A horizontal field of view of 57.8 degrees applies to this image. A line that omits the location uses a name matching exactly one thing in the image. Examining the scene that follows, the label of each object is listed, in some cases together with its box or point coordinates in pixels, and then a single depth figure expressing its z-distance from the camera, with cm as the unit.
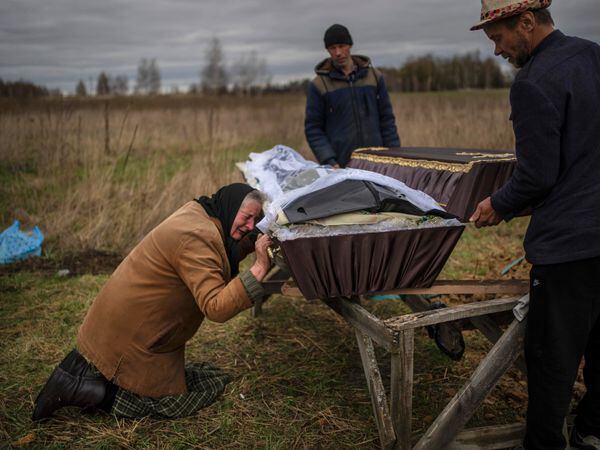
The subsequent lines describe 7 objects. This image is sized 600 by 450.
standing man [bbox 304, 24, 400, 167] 495
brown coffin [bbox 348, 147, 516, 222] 281
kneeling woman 277
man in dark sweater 211
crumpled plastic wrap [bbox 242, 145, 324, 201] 325
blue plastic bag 609
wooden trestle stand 237
